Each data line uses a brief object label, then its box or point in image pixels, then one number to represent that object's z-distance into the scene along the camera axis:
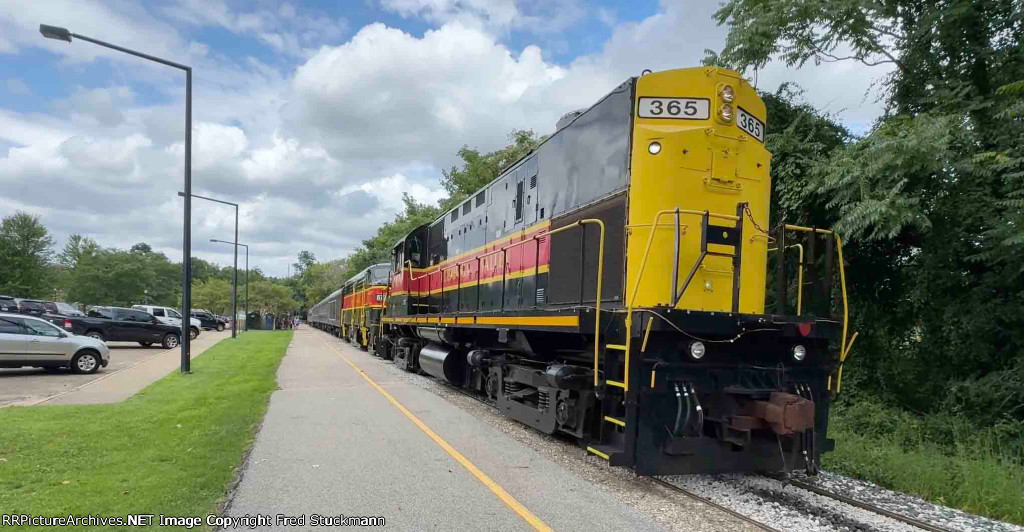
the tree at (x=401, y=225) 46.94
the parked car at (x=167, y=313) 32.78
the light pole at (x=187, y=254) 15.20
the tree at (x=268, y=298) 62.03
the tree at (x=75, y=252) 71.19
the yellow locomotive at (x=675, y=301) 5.68
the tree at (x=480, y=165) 32.41
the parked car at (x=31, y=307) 29.78
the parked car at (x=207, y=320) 47.84
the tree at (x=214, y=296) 62.84
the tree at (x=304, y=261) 154.31
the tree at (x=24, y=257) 51.00
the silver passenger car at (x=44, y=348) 14.37
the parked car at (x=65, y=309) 32.36
